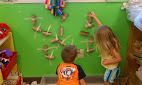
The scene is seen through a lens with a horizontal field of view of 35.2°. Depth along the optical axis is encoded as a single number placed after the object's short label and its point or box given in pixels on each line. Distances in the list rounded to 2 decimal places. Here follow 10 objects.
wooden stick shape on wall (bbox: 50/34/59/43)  2.31
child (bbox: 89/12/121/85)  2.03
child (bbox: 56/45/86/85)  1.75
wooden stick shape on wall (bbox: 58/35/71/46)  2.33
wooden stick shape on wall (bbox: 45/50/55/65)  2.39
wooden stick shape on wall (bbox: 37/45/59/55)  2.36
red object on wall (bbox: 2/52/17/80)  1.92
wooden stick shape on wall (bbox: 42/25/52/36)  2.29
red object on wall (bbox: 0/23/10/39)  2.08
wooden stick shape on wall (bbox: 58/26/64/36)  2.28
